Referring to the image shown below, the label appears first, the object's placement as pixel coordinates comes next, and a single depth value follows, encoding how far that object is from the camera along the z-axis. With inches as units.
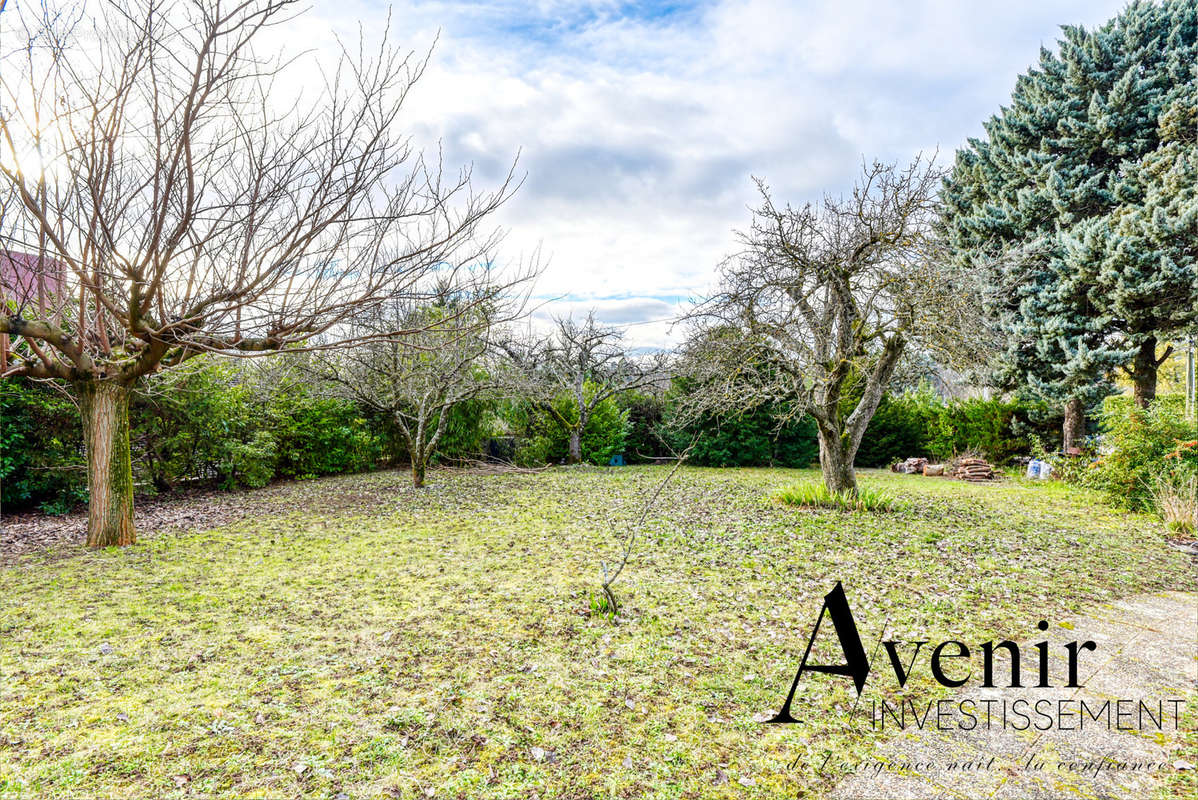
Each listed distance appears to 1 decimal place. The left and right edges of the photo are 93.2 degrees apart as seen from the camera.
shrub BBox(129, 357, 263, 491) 298.2
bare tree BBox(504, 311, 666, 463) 498.9
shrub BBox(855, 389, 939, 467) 511.8
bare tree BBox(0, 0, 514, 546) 115.5
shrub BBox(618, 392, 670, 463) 538.6
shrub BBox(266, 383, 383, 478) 398.9
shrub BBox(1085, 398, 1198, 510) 261.1
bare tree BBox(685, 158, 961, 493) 243.3
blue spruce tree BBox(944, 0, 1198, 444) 364.2
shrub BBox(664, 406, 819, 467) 490.9
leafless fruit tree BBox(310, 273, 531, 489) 325.7
